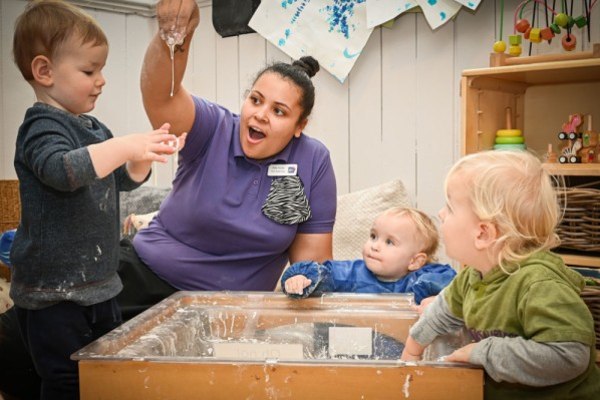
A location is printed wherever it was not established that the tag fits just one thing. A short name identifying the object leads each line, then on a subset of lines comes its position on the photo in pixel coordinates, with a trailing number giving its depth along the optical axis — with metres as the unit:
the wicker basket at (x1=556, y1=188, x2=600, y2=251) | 1.71
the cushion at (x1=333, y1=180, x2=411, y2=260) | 2.50
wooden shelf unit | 1.82
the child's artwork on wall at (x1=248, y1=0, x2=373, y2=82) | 2.61
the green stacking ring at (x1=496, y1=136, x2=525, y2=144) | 2.05
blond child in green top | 0.85
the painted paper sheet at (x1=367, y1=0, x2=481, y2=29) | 2.34
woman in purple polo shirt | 1.64
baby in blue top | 1.62
